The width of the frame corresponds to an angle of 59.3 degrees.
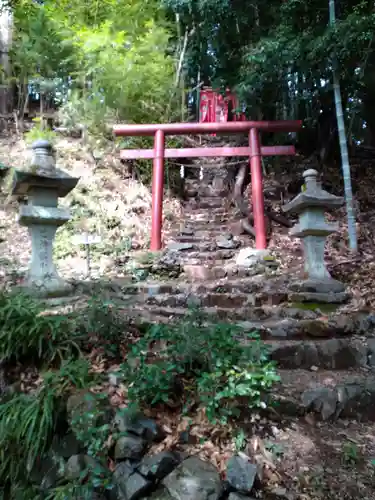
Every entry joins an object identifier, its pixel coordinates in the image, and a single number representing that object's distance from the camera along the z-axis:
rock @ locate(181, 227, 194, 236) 8.09
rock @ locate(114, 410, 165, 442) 2.16
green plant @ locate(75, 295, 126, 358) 3.01
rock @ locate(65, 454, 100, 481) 1.99
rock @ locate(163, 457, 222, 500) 1.77
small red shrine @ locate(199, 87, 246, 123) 9.88
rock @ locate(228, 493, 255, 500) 1.76
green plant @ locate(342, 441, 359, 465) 2.10
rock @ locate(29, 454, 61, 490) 2.17
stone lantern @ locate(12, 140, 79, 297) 4.41
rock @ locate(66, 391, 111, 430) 2.15
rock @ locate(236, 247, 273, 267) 6.18
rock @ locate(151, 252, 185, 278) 5.98
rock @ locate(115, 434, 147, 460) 2.03
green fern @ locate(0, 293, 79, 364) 2.84
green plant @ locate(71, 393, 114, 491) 1.90
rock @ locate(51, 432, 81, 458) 2.22
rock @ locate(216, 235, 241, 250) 7.35
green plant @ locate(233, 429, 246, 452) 2.11
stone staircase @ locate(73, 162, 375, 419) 2.64
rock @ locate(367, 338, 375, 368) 3.31
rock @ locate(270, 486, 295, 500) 1.83
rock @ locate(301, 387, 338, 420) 2.53
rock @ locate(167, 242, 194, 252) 7.09
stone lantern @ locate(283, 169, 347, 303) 5.11
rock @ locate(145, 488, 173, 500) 1.81
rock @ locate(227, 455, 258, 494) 1.83
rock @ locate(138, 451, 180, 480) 1.91
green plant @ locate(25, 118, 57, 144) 9.24
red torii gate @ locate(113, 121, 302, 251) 7.50
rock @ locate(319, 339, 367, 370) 3.26
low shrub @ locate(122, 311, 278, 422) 2.21
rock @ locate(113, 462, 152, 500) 1.83
